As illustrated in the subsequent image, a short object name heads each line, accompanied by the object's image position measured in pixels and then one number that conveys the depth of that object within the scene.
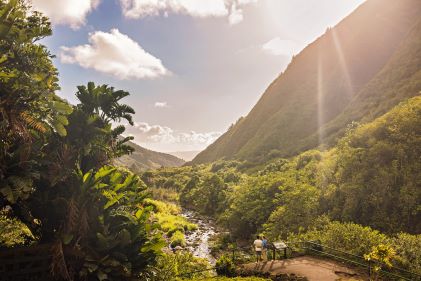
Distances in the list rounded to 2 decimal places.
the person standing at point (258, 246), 16.26
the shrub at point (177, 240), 28.48
